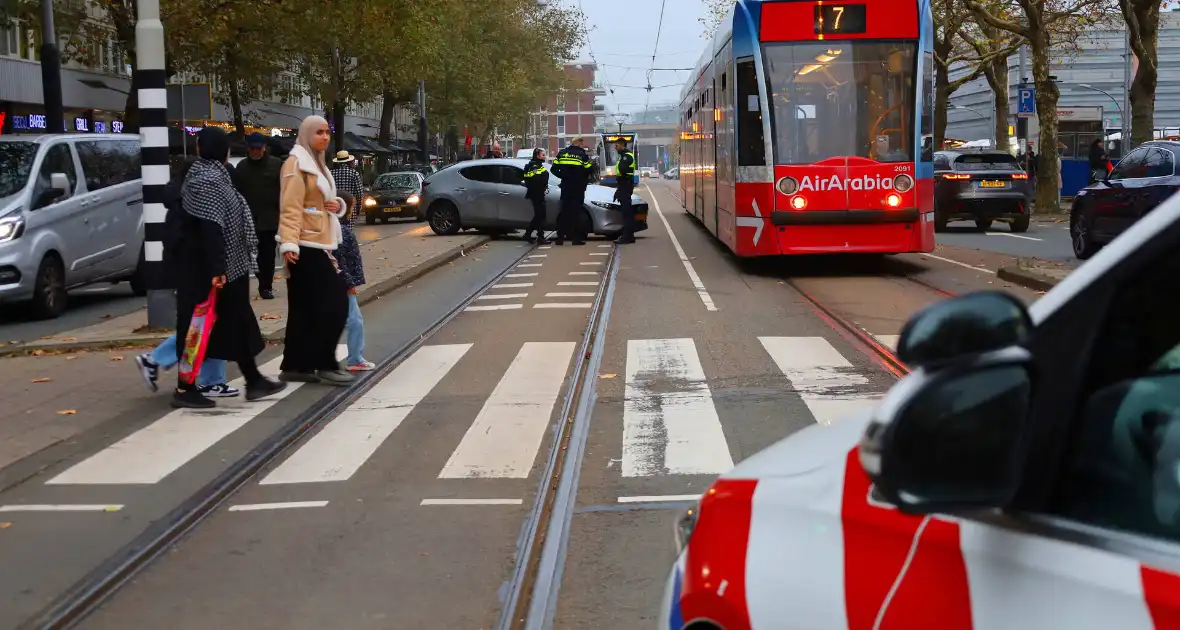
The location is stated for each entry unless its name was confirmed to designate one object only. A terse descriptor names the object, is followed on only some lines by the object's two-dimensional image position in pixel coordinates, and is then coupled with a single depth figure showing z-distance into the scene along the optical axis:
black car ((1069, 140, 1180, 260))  17.08
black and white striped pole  11.57
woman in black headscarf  8.70
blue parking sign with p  34.16
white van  14.66
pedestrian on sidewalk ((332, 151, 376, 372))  9.88
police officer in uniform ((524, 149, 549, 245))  24.98
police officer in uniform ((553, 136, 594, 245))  24.14
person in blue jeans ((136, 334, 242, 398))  9.05
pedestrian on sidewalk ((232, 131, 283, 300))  14.65
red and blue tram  16.09
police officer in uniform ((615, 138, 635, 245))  24.27
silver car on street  27.09
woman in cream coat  9.22
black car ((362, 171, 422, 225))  39.91
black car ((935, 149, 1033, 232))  26.95
